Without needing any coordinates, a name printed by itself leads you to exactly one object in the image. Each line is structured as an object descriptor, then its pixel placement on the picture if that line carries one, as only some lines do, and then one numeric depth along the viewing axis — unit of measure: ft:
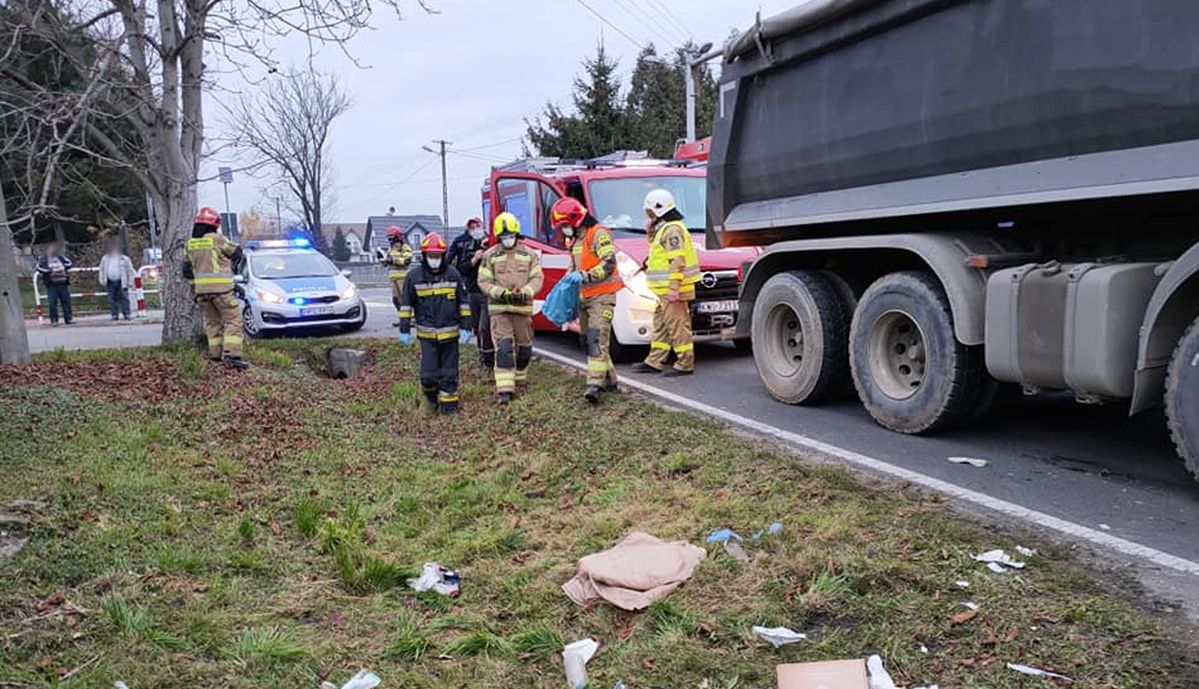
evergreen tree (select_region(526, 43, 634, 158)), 79.15
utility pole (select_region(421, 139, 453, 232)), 159.55
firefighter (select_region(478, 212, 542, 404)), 23.89
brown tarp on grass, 10.69
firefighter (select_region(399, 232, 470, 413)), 23.93
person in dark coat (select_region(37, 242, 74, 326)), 55.16
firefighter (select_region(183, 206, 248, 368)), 29.45
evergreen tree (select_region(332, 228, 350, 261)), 218.38
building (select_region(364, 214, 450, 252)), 197.57
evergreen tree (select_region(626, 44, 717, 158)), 87.15
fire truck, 26.99
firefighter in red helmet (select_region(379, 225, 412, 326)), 45.06
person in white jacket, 58.80
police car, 42.11
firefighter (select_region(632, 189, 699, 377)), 24.48
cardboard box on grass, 8.48
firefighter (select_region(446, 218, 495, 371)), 29.17
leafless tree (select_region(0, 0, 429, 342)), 25.80
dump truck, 12.69
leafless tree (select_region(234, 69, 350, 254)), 135.85
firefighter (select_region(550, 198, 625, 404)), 22.58
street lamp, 61.55
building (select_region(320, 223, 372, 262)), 237.45
